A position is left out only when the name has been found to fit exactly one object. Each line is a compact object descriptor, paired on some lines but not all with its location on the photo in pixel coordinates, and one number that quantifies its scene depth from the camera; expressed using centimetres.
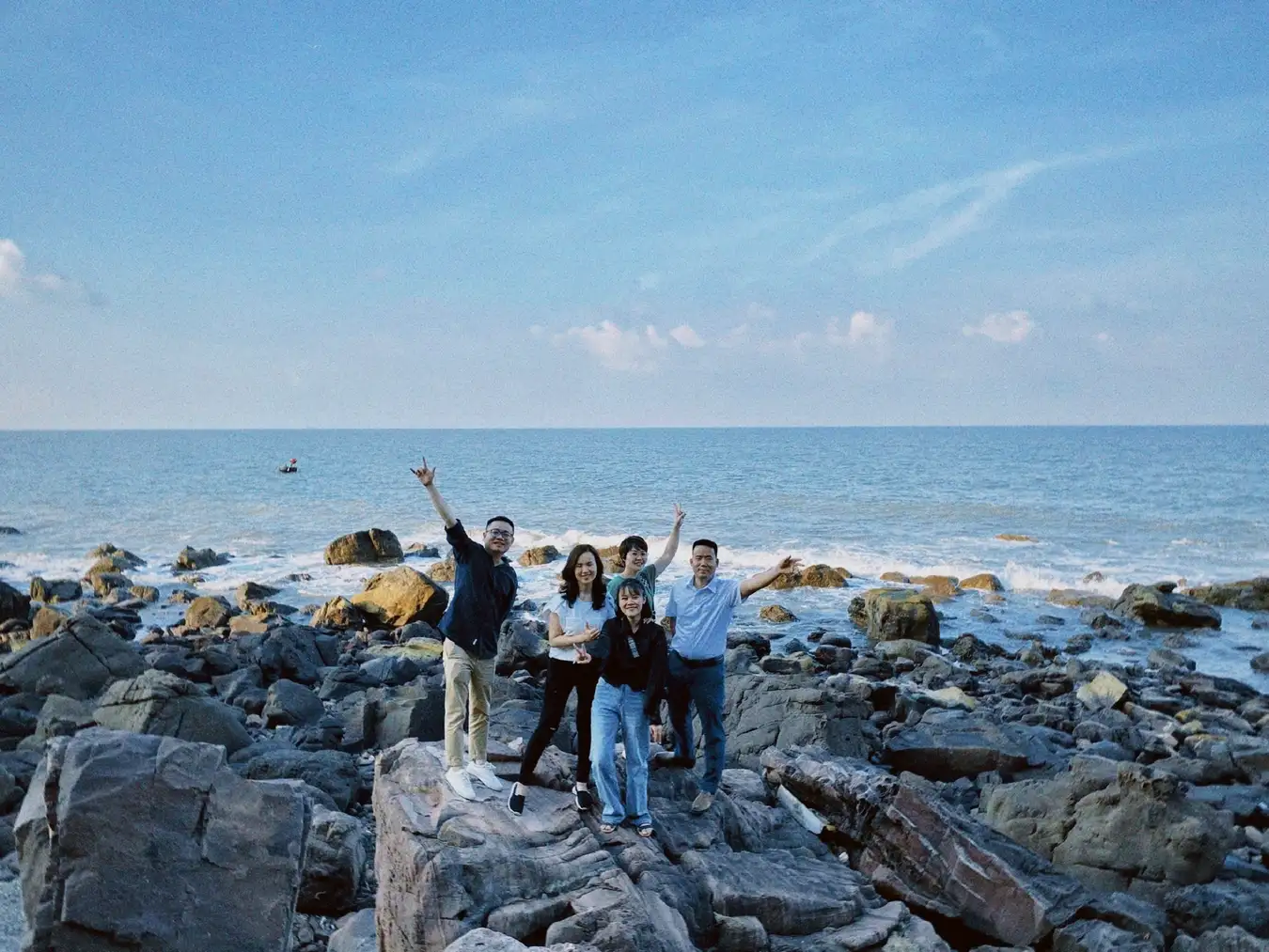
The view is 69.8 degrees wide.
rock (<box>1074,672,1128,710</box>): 1766
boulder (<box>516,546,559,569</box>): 3638
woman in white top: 746
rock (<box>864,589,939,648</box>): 2367
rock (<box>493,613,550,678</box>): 1827
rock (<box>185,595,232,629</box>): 2495
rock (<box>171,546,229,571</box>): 3517
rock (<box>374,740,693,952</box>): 617
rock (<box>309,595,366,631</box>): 2479
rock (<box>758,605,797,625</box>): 2636
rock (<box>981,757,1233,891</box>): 938
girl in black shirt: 729
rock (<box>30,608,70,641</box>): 2189
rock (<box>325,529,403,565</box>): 3659
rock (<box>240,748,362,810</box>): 1098
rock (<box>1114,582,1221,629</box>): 2572
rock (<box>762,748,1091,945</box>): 784
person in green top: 776
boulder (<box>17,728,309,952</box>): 609
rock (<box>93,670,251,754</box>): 1227
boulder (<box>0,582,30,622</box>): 2381
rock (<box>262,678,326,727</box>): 1521
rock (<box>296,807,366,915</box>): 835
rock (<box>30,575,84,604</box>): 2905
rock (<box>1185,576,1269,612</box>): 2811
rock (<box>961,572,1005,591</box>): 3122
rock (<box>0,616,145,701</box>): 1575
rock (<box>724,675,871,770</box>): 1191
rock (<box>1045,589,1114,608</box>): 2855
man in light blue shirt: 812
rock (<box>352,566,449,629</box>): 2459
